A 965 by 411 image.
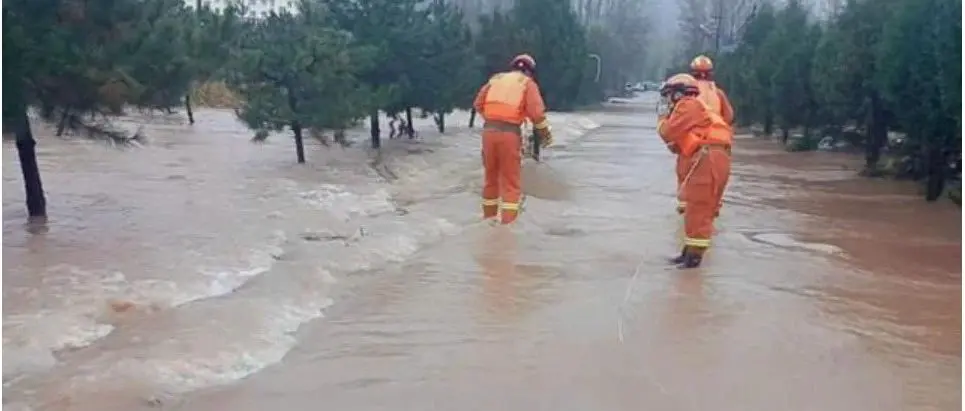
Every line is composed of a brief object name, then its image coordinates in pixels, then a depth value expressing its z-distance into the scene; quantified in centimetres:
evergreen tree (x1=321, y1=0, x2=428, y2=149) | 2012
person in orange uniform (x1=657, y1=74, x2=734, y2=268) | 857
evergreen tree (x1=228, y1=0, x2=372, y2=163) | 1663
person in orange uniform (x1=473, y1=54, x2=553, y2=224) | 1042
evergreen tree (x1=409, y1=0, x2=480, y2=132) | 2191
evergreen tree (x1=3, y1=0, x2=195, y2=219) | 826
